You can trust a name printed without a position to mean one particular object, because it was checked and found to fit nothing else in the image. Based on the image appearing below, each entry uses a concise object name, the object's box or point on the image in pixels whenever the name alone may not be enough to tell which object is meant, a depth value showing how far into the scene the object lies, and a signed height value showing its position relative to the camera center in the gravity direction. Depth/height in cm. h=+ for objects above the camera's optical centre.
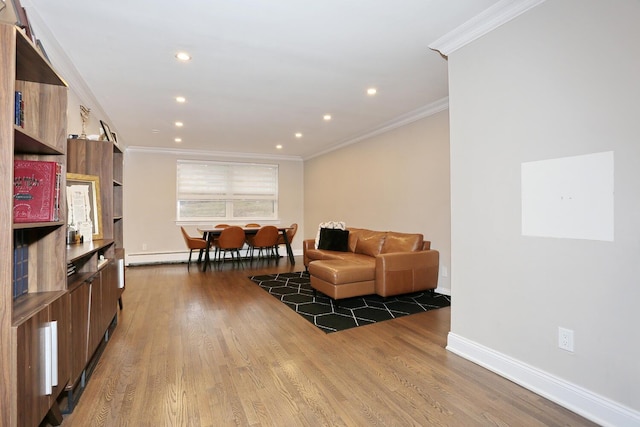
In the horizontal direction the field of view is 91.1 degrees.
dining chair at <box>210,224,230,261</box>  628 -56
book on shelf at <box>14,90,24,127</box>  139 +47
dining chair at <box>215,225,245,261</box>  612 -49
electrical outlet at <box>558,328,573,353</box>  186 -74
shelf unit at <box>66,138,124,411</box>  194 -44
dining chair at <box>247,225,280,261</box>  652 -50
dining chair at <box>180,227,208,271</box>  617 -57
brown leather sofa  374 -72
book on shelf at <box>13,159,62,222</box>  155 +12
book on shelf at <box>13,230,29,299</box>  155 -26
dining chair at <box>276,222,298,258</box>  701 -47
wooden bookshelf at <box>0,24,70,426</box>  121 -22
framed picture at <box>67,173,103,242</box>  255 +8
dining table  604 -42
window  734 +57
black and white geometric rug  333 -111
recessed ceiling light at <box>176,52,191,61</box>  278 +142
